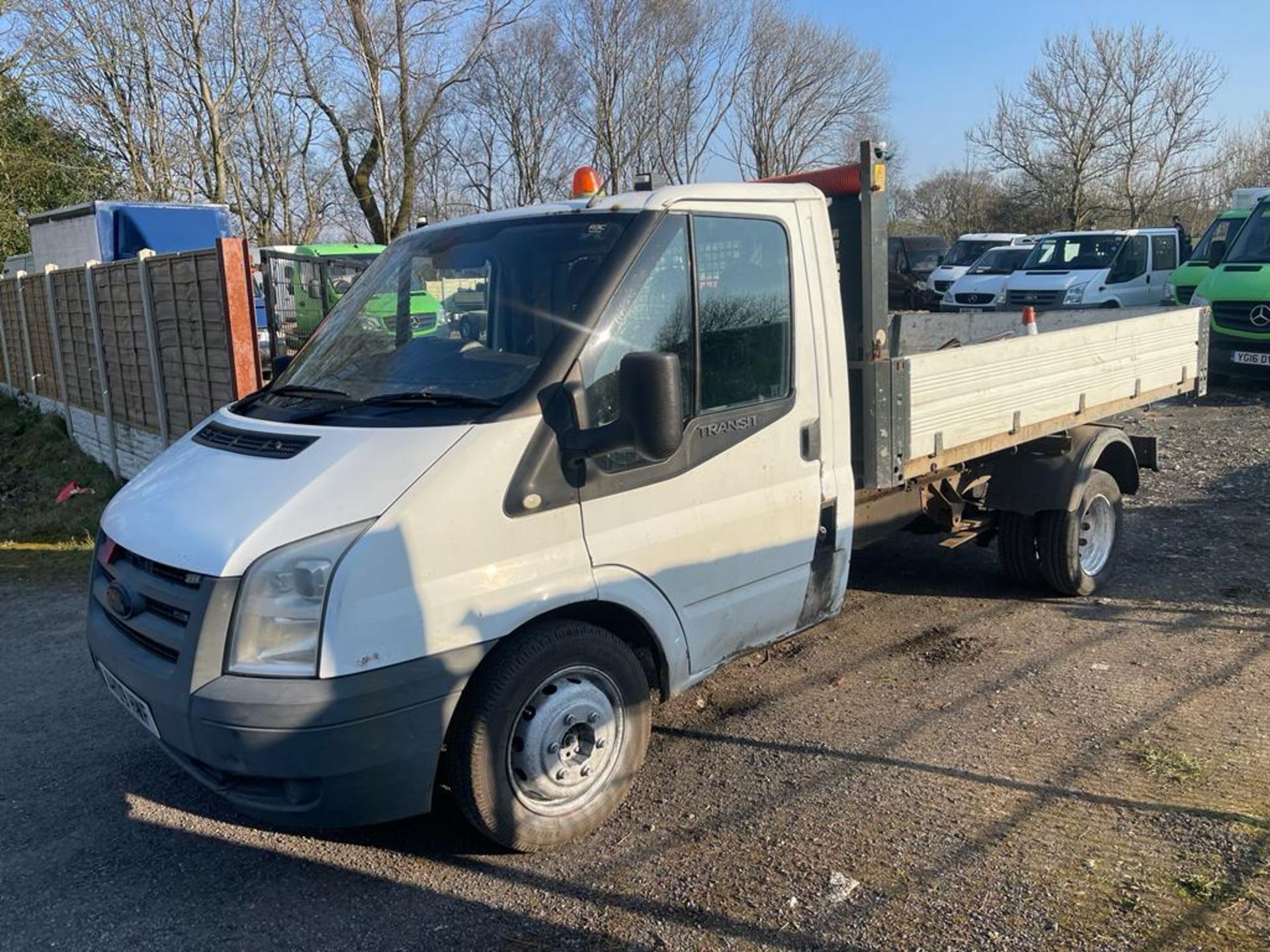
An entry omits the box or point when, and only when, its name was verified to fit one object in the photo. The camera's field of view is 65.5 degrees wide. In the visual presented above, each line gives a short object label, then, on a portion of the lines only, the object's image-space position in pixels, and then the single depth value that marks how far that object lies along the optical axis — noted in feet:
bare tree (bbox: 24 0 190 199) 75.97
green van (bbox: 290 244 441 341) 32.86
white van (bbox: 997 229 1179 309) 56.90
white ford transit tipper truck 9.43
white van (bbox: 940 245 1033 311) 66.59
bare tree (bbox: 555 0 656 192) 104.27
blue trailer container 49.29
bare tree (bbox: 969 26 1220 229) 114.62
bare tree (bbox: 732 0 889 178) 118.52
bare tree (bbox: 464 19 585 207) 107.24
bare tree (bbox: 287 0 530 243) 73.51
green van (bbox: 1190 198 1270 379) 42.24
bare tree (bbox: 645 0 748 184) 106.11
